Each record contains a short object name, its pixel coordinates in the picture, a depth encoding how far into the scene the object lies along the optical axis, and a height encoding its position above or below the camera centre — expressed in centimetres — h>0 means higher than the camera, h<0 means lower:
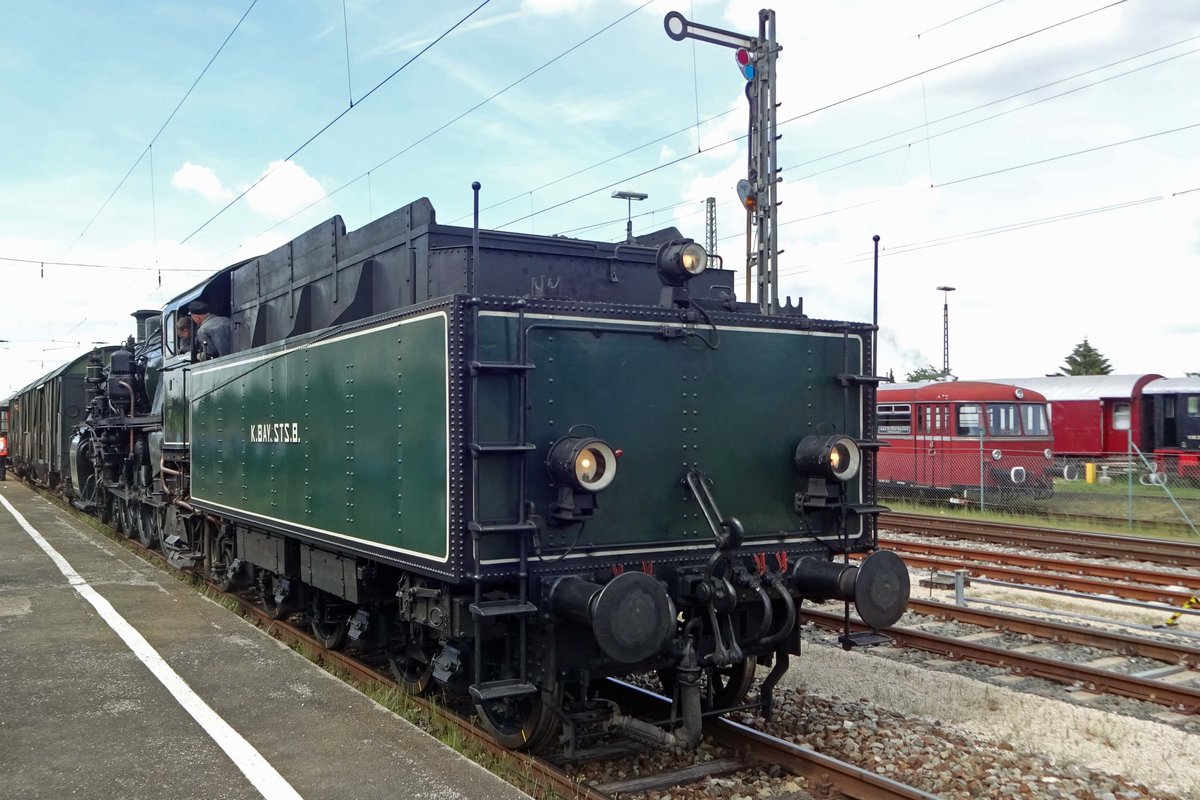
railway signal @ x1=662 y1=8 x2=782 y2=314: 1459 +396
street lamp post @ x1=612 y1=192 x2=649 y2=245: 1766 +409
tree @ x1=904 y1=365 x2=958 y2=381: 4540 +261
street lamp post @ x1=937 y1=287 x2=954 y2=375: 4497 +401
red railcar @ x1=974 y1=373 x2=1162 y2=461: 2838 +19
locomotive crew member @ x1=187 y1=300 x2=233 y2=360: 987 +92
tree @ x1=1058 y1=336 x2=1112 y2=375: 5059 +310
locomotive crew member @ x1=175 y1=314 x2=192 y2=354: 1097 +107
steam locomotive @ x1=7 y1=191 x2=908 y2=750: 502 -24
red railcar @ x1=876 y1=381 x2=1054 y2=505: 2061 -37
